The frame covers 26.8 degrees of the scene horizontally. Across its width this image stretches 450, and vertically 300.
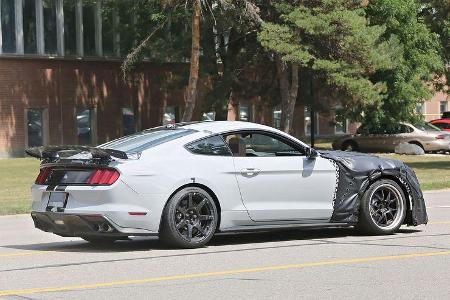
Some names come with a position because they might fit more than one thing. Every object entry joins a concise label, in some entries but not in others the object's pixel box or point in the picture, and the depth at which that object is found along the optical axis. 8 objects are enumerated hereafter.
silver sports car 10.67
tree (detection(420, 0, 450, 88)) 44.34
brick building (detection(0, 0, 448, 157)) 43.88
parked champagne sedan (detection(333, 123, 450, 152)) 41.50
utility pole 41.41
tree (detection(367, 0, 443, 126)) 41.72
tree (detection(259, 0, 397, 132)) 35.31
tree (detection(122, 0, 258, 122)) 33.56
